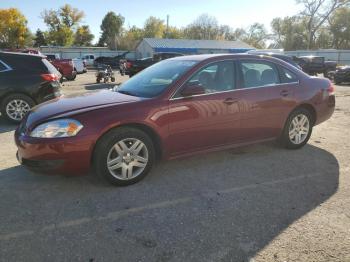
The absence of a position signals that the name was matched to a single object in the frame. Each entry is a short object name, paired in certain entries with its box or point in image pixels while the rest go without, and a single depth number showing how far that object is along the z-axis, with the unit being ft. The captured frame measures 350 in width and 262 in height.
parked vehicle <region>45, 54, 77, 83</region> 70.38
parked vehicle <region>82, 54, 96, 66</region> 151.54
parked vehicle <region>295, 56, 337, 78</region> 78.29
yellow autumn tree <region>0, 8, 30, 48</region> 216.95
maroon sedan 12.34
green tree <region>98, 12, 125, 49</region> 292.86
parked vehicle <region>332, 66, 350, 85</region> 60.34
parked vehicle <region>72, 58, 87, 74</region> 94.43
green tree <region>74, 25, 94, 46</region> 269.64
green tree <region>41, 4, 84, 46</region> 243.60
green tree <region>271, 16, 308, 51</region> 248.52
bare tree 193.61
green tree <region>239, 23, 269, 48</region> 304.09
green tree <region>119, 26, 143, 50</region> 265.54
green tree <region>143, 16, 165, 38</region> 297.12
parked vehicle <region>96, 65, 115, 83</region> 64.69
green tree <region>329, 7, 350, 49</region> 212.64
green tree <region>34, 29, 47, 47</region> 262.06
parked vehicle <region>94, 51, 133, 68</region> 138.20
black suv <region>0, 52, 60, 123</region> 24.79
